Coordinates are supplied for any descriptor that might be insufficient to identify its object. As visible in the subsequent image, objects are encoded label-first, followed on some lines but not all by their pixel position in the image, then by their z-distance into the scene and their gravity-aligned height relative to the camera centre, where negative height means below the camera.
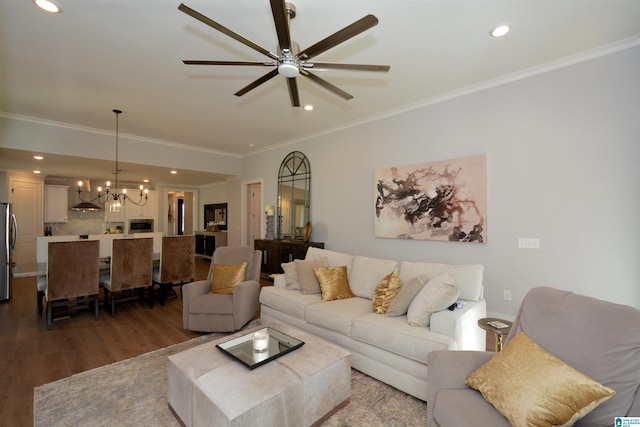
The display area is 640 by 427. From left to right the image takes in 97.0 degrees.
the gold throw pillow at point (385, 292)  2.66 -0.71
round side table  1.91 -0.77
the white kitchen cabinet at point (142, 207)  9.02 +0.37
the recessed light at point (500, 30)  2.44 +1.65
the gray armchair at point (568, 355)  1.19 -0.64
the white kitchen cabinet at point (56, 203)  7.52 +0.43
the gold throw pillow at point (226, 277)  3.60 -0.75
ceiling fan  1.60 +1.12
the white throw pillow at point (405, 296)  2.50 -0.69
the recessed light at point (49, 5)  2.12 +1.63
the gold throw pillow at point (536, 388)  1.15 -0.75
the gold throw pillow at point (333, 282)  3.16 -0.73
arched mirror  5.82 +0.50
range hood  6.78 +0.31
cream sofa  2.12 -0.91
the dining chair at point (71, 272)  3.51 -0.68
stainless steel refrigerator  4.73 -0.50
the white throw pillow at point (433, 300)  2.27 -0.66
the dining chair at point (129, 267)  3.99 -0.70
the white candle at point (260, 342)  2.02 -0.88
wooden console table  5.38 -0.66
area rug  1.93 -1.37
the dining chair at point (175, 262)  4.41 -0.70
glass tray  1.90 -0.96
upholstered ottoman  1.52 -0.99
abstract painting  3.59 +0.25
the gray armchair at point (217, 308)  3.29 -1.05
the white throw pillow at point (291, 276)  3.50 -0.72
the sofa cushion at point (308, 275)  3.33 -0.68
